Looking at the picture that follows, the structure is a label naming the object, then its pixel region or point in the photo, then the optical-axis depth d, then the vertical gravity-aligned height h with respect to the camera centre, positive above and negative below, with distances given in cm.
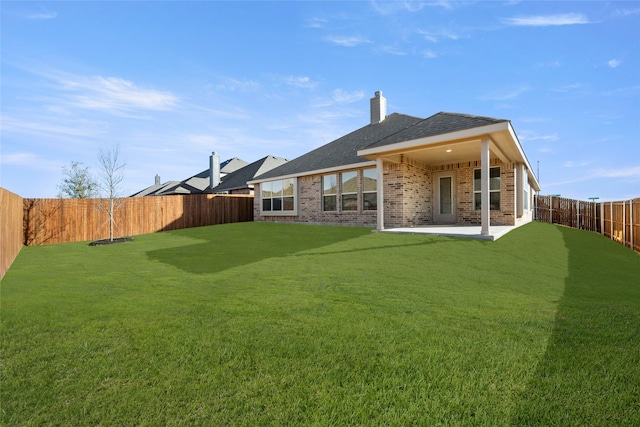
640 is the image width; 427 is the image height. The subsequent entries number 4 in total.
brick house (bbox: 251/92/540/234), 926 +149
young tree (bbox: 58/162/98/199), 2644 +274
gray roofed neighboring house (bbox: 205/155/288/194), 2411 +316
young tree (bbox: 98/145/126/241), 1316 +167
